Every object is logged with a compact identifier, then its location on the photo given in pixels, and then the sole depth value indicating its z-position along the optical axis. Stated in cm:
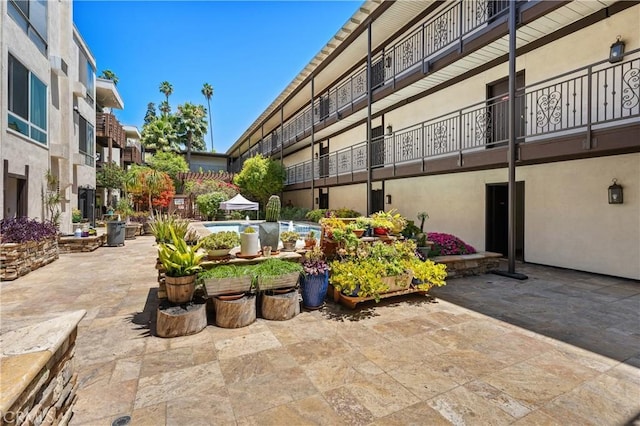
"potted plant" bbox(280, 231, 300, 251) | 578
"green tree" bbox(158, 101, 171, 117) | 5159
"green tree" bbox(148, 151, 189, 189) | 2711
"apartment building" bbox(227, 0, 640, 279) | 691
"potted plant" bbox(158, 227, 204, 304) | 423
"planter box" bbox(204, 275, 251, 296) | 434
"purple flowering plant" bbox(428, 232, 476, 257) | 773
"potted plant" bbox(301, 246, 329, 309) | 498
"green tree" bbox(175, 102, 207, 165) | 3672
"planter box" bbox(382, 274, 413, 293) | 540
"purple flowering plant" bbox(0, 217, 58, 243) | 734
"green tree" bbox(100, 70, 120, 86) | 4129
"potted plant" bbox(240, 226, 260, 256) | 514
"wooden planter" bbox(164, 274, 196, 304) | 421
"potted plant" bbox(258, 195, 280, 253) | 558
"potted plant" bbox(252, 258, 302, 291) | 462
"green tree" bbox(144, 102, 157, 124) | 5393
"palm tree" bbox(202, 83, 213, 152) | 5528
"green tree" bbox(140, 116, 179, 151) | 3384
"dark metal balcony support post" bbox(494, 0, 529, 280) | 714
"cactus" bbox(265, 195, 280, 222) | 568
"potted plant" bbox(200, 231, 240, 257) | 489
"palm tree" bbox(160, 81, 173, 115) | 5122
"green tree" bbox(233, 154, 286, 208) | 2056
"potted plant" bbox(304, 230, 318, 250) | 584
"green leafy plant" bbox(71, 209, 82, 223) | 1328
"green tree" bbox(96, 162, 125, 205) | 2089
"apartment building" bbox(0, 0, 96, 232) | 842
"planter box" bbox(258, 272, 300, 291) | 461
